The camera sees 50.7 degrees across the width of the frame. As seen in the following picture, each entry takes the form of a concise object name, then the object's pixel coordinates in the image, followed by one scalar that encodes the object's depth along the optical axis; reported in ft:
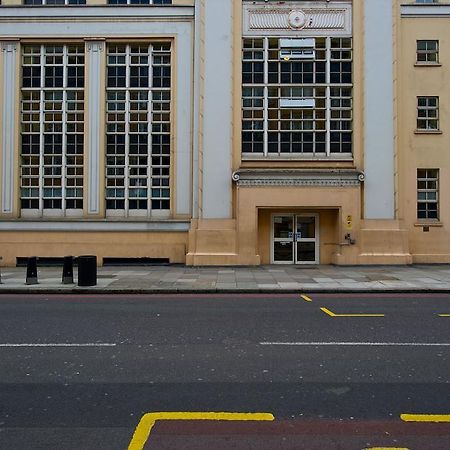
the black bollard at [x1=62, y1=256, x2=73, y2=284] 46.01
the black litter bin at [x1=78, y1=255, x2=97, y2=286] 44.60
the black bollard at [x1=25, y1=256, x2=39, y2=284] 45.98
